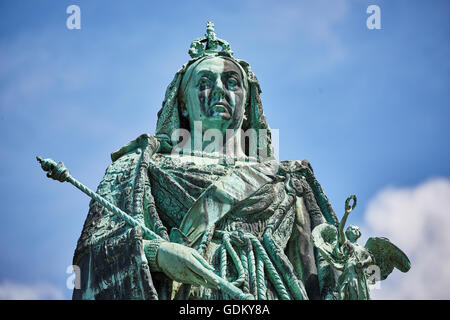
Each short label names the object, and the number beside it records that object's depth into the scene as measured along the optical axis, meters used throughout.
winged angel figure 13.91
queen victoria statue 13.71
